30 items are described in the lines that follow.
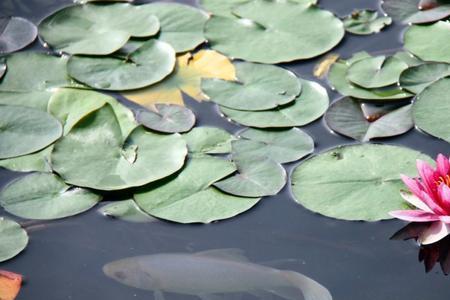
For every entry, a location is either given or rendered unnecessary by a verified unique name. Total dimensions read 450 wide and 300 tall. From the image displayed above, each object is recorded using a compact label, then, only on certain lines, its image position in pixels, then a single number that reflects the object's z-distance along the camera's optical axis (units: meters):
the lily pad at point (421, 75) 6.34
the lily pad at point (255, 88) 6.26
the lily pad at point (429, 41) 6.60
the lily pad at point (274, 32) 6.73
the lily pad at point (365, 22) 6.98
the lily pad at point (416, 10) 6.95
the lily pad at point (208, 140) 5.96
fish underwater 5.09
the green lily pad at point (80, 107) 6.17
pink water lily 5.28
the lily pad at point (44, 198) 5.59
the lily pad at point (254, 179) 5.65
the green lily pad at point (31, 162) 5.87
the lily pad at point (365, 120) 6.05
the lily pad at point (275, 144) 5.89
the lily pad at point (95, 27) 6.77
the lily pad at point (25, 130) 5.98
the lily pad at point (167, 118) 6.10
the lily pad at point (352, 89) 6.31
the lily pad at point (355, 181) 5.51
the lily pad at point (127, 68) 6.51
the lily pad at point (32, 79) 6.39
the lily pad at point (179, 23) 6.89
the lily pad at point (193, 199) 5.54
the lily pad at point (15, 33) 6.94
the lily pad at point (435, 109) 5.98
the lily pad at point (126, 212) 5.57
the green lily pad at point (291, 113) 6.12
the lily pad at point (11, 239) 5.38
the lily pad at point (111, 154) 5.71
